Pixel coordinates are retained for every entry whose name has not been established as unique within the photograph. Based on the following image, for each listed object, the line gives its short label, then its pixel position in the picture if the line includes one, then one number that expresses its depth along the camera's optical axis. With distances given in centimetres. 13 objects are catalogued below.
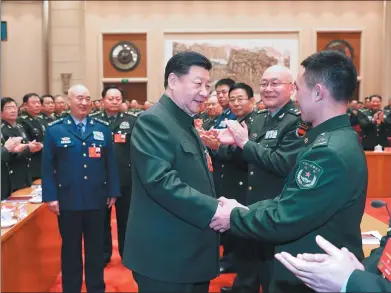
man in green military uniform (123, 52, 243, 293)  171
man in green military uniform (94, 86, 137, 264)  420
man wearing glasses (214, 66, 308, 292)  238
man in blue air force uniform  300
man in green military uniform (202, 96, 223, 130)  509
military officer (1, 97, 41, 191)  436
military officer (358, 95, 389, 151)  805
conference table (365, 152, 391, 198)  631
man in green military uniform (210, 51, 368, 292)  141
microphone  131
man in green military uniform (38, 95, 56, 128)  736
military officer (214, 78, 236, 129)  466
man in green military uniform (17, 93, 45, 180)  605
